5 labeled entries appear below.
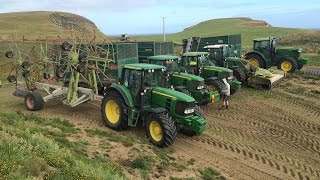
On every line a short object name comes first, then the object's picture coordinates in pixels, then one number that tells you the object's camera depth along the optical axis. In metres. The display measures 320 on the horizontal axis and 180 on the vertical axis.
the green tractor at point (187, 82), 10.21
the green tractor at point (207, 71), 11.61
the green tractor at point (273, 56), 16.83
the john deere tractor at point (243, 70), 13.94
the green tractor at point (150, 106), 7.58
